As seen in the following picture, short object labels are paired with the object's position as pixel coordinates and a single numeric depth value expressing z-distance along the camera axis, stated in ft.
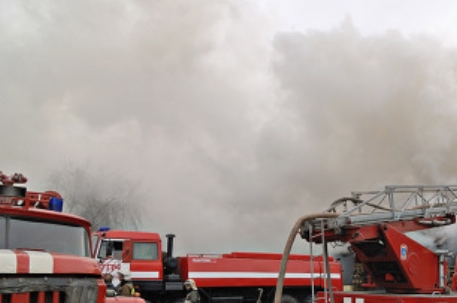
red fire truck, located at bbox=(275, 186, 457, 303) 29.19
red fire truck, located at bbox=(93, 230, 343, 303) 47.60
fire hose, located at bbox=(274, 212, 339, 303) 28.09
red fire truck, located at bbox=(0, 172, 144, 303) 16.14
